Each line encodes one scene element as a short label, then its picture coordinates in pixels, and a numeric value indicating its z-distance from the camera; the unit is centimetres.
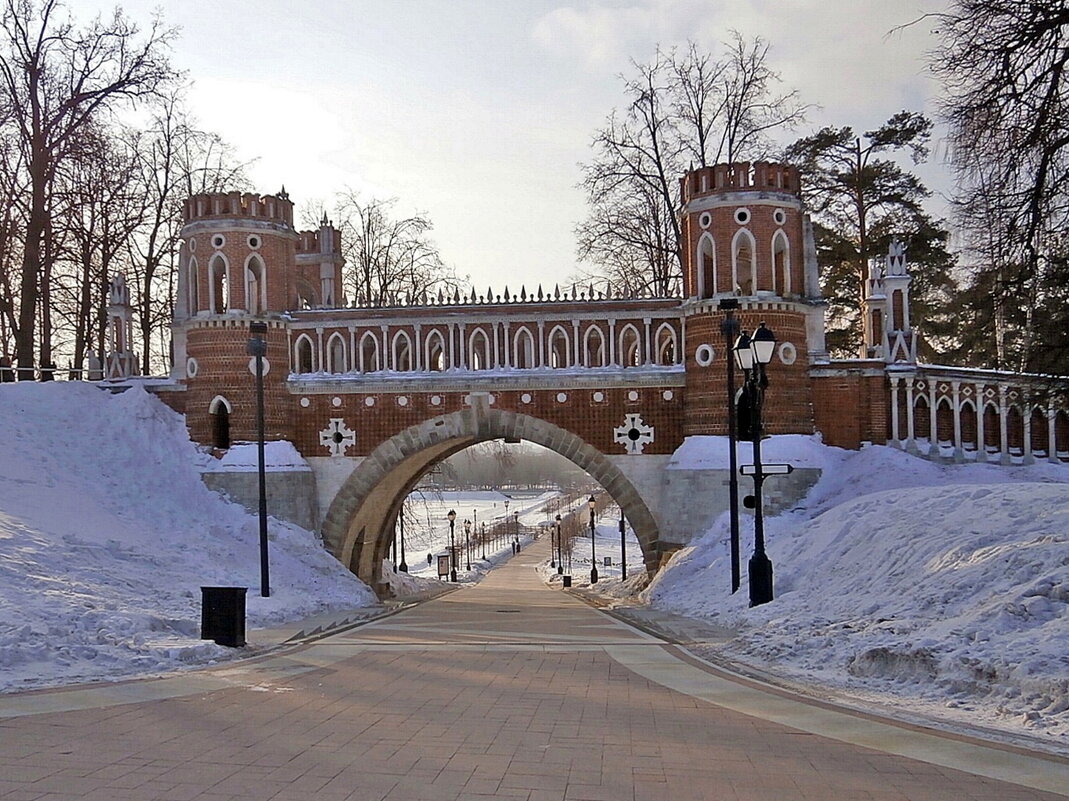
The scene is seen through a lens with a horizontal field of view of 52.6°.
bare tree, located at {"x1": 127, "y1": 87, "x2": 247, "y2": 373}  3431
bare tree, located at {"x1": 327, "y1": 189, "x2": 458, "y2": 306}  4328
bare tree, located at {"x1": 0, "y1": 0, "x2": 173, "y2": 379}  2689
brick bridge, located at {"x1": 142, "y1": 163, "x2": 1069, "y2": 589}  2302
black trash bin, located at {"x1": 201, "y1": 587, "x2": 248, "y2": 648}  1221
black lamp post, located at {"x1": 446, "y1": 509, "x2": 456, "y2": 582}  4362
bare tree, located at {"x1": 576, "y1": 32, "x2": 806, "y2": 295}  3212
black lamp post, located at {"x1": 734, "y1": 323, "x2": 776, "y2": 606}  1435
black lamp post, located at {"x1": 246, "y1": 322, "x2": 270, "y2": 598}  1750
